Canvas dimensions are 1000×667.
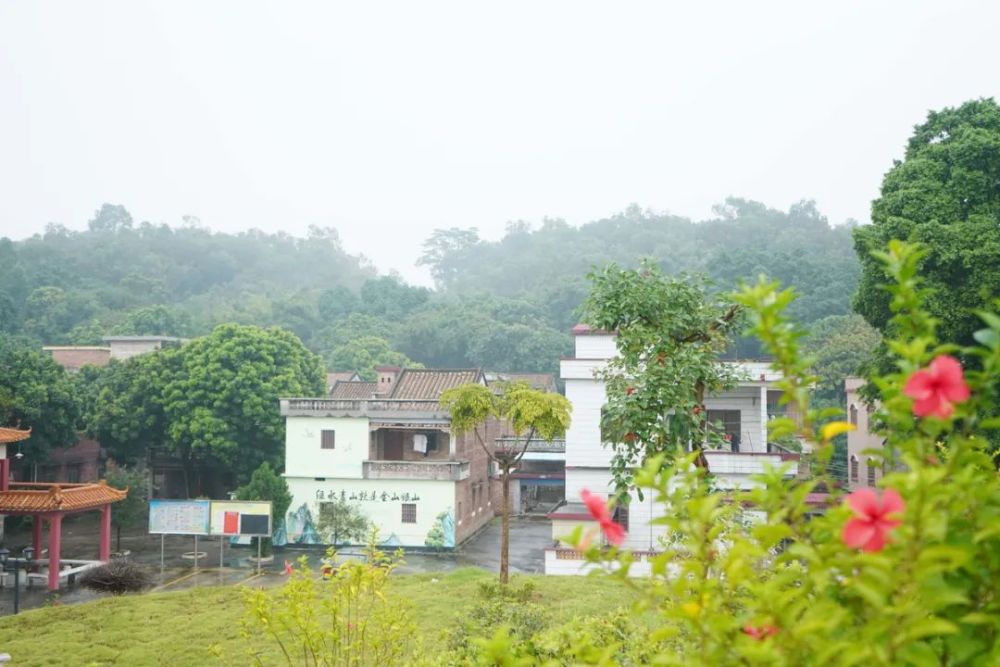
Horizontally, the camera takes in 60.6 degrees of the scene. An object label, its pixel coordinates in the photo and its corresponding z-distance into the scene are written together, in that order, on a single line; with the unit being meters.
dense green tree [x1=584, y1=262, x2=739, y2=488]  8.59
